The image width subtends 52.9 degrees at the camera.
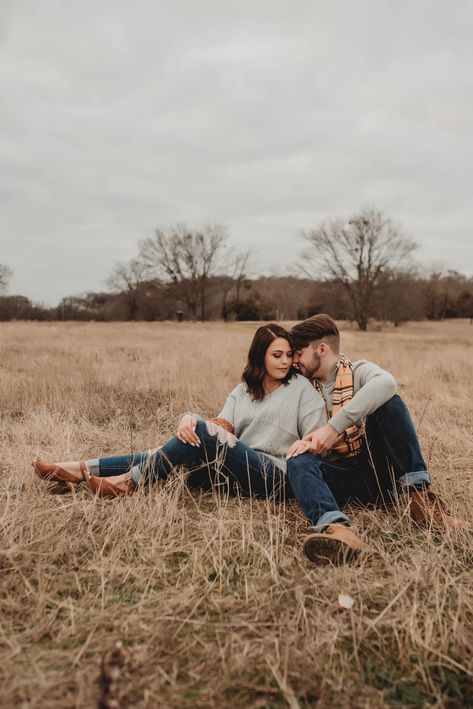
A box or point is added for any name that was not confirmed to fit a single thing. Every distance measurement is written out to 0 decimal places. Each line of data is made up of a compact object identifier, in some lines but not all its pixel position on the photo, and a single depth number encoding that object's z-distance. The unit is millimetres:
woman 2807
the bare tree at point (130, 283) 43000
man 2467
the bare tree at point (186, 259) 39531
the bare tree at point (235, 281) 40875
